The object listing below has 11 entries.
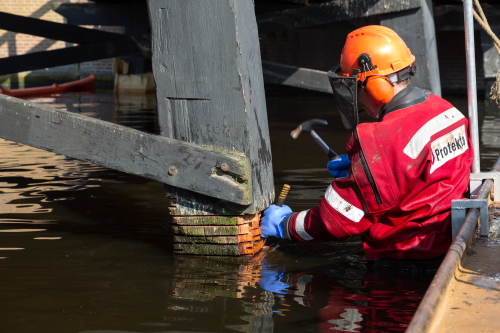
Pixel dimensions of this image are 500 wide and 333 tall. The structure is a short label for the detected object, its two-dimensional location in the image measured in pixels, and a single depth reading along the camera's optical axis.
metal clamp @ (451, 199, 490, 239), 2.52
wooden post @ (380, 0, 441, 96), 5.20
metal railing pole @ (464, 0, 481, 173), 2.96
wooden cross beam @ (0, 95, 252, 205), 2.87
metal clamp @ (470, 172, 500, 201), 2.92
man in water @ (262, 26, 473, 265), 2.60
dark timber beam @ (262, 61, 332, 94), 6.39
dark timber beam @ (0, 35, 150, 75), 8.02
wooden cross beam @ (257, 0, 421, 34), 5.29
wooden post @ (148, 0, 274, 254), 2.79
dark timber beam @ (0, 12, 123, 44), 8.34
